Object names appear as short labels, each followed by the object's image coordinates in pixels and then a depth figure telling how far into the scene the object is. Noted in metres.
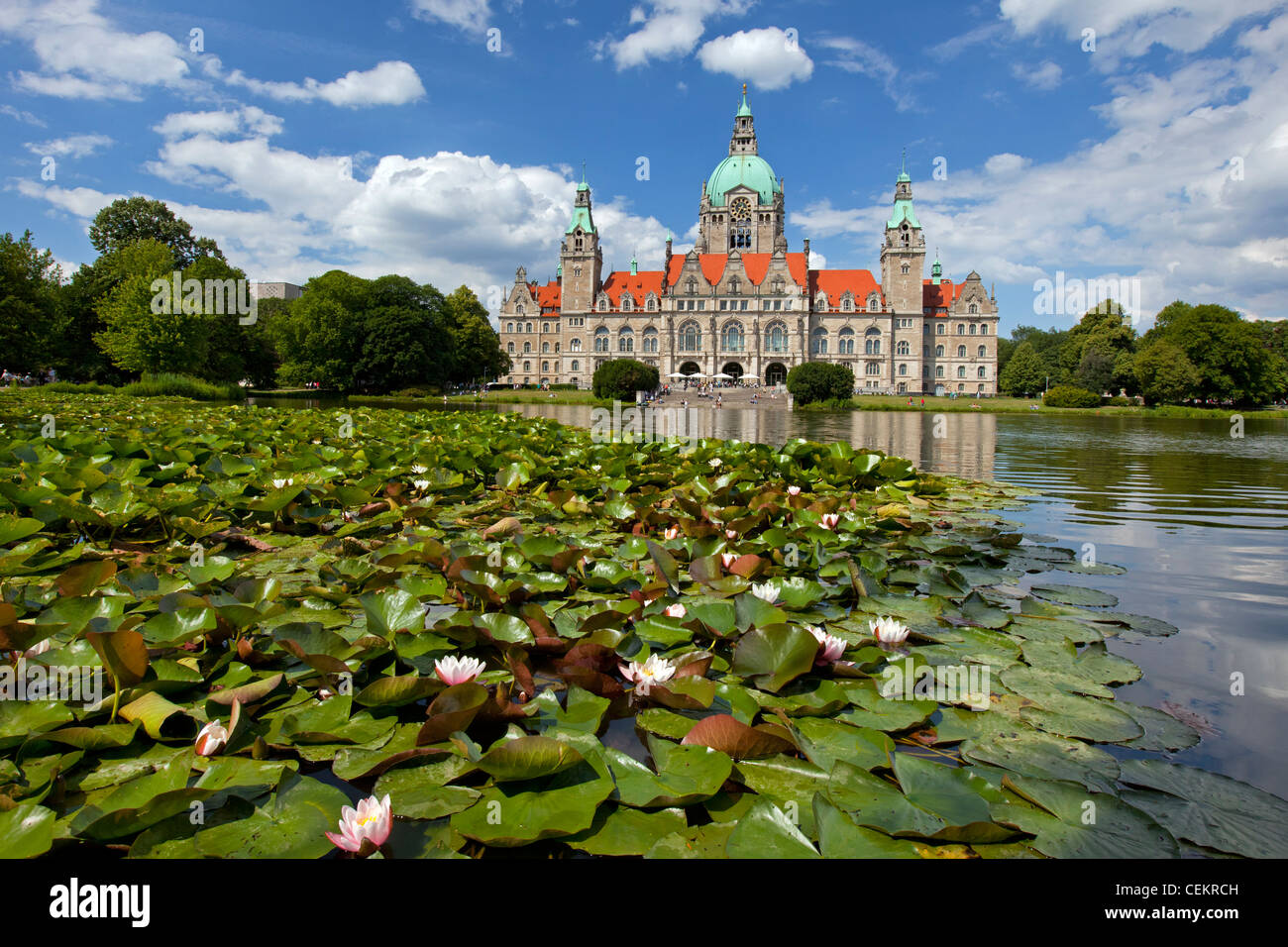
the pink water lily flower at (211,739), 1.54
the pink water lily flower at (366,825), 1.22
